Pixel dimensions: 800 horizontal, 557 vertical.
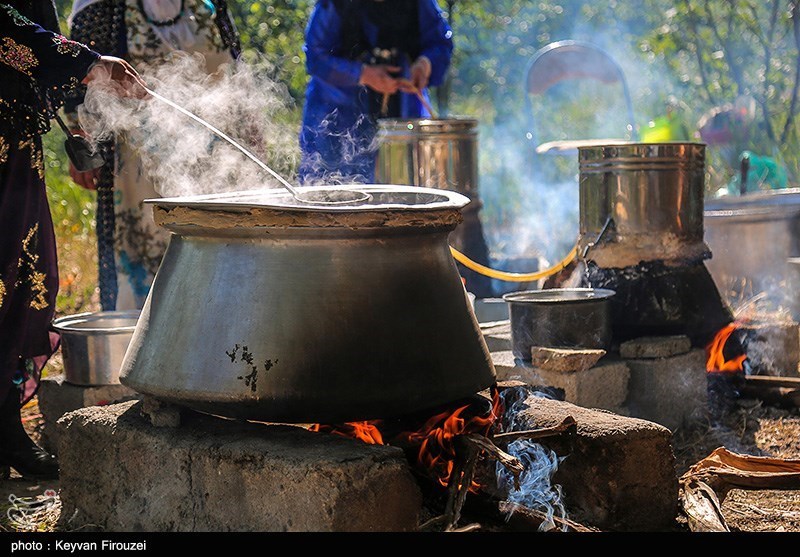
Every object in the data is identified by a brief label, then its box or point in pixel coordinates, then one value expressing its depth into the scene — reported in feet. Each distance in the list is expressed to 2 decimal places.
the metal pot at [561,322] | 13.35
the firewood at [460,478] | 8.16
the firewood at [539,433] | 8.95
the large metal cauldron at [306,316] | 8.31
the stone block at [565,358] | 12.89
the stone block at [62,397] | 14.08
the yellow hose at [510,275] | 15.64
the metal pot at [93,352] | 13.85
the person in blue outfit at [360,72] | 20.57
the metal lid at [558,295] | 13.63
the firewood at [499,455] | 8.50
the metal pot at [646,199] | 14.29
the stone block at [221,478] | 7.91
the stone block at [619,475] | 9.39
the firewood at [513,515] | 8.39
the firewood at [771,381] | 15.01
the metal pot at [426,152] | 20.44
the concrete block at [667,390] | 13.89
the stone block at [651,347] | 13.94
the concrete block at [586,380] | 13.07
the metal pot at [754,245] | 19.52
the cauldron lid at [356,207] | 8.35
